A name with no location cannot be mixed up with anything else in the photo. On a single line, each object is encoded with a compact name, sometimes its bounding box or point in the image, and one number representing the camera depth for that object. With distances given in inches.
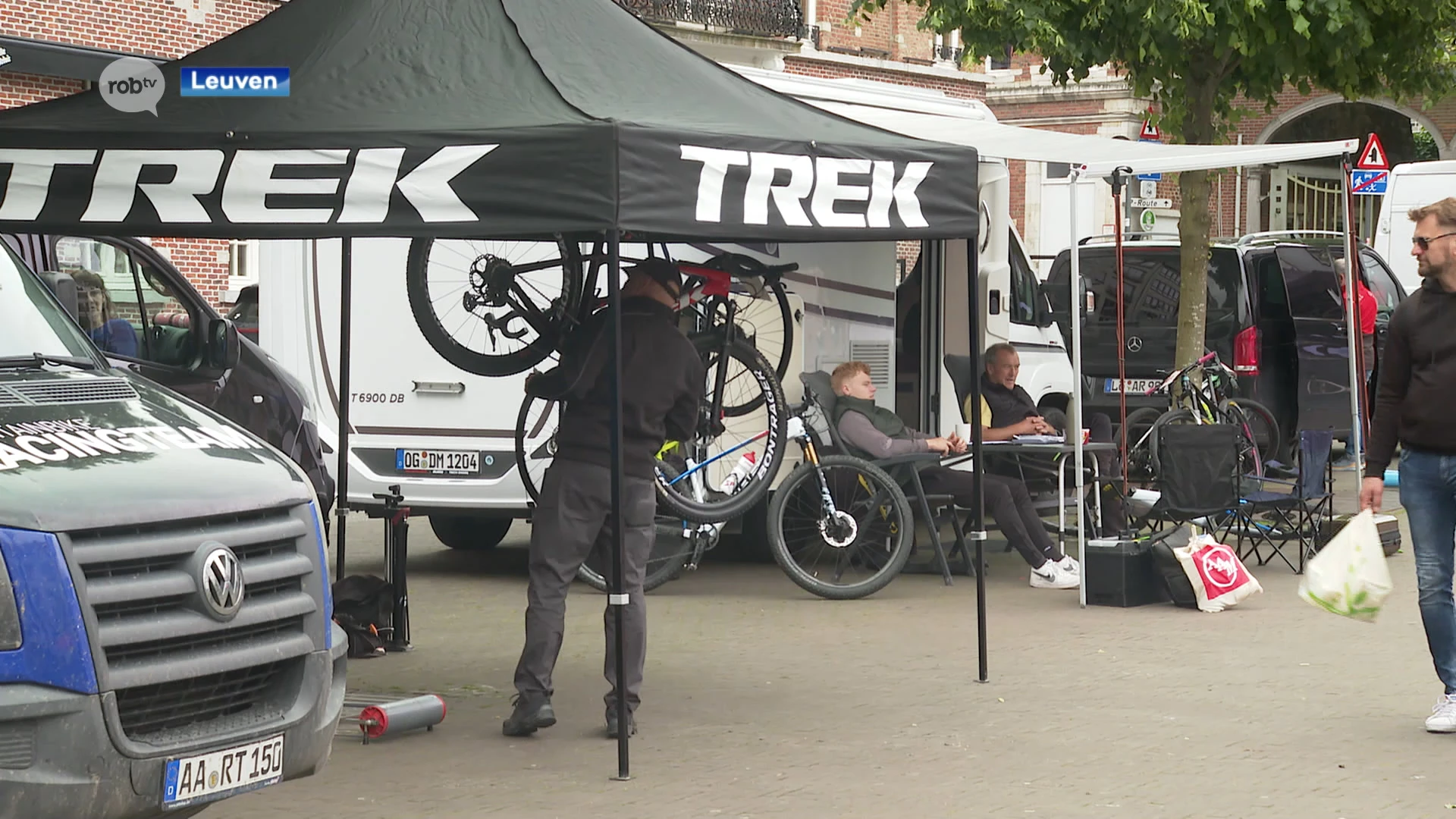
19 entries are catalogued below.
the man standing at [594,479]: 293.6
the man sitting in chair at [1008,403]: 474.0
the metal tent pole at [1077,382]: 403.2
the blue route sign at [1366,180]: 825.5
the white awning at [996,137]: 407.5
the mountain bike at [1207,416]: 546.6
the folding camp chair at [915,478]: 447.2
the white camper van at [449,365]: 454.0
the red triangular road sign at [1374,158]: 847.7
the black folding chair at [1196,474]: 442.9
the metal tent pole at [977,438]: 322.7
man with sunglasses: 287.4
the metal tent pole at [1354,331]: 460.8
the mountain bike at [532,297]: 323.6
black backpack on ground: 361.1
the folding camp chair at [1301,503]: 463.8
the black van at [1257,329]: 658.2
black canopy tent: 264.5
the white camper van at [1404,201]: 935.0
